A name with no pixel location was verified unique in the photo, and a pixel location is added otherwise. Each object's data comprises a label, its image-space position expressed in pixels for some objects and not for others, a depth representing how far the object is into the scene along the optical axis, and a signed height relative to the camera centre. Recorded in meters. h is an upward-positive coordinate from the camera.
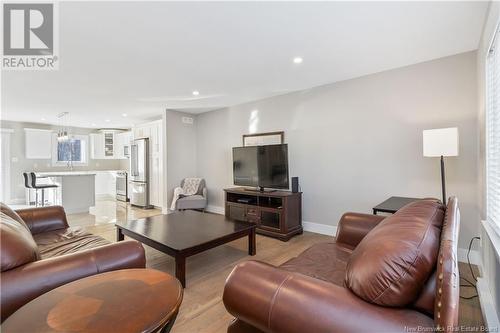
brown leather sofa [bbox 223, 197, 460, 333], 0.82 -0.51
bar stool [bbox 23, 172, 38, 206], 5.38 -0.30
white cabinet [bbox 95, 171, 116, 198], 8.12 -0.61
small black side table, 2.42 -0.44
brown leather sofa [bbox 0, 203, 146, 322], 1.12 -0.54
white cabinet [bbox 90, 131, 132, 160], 8.22 +0.74
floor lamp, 2.33 +0.21
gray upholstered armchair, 5.03 -0.77
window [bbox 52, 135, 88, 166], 7.66 +0.51
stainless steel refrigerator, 6.14 -0.18
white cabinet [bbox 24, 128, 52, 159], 7.01 +0.70
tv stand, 3.63 -0.74
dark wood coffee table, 2.26 -0.75
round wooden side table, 0.91 -0.59
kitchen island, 5.25 -0.54
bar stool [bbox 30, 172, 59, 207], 5.17 -0.42
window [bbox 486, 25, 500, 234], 1.78 +0.22
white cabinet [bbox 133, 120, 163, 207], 5.83 +0.14
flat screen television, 3.94 -0.02
